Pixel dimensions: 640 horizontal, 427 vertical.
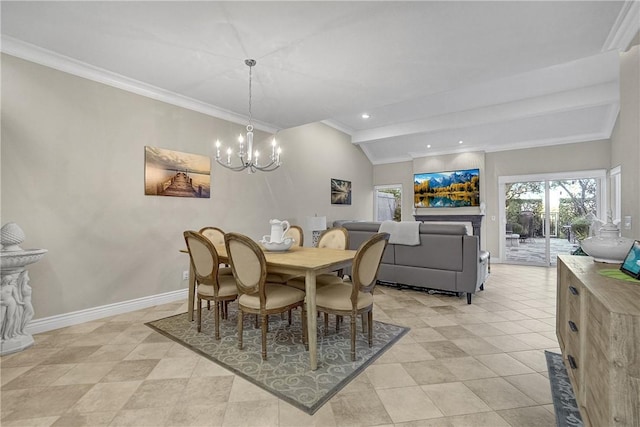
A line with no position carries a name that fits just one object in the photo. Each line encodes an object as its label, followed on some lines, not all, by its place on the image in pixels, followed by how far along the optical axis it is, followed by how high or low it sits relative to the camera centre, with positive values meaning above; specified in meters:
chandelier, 2.91 +0.67
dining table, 2.15 -0.40
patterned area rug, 1.91 -1.16
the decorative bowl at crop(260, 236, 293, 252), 2.86 -0.31
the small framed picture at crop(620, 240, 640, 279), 1.44 -0.26
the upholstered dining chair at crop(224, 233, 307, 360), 2.23 -0.59
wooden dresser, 0.96 -0.52
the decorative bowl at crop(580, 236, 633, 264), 1.81 -0.23
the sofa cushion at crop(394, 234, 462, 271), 3.81 -0.55
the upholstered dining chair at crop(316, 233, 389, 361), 2.23 -0.66
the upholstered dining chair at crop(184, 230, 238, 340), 2.63 -0.58
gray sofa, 3.73 -0.68
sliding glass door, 5.85 +0.03
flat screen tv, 6.89 +0.62
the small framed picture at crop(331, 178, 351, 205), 6.76 +0.53
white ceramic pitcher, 2.92 -0.19
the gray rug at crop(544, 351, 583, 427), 1.60 -1.15
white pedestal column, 2.35 -0.64
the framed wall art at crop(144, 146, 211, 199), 3.57 +0.54
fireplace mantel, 6.73 -0.11
